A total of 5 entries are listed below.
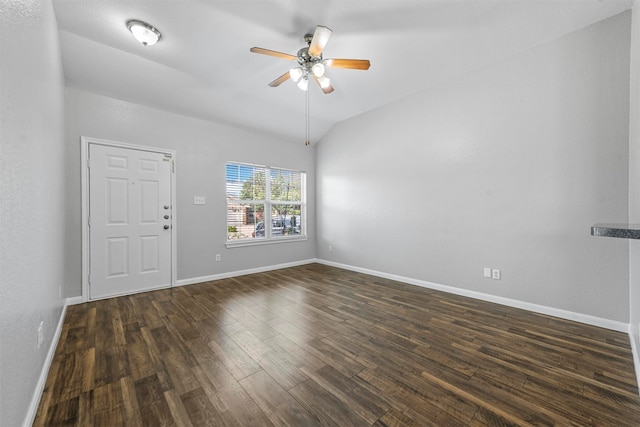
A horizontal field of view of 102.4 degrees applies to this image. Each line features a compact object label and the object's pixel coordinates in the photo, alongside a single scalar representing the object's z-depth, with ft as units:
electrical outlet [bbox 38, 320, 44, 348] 5.22
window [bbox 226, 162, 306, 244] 14.93
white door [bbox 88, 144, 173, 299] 10.78
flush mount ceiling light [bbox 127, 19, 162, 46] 7.61
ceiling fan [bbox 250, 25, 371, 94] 7.18
